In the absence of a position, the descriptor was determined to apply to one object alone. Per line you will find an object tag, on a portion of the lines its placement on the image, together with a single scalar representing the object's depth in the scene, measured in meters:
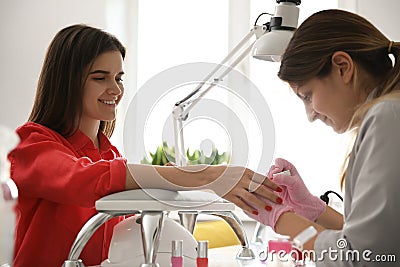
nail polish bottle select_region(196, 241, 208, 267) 1.62
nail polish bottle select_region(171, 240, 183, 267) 1.58
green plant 1.74
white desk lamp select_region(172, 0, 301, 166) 1.90
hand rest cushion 1.51
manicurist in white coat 1.39
